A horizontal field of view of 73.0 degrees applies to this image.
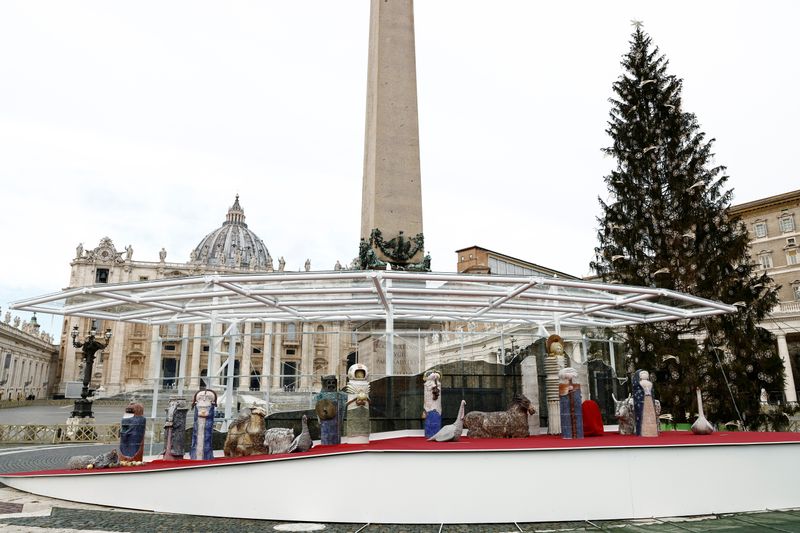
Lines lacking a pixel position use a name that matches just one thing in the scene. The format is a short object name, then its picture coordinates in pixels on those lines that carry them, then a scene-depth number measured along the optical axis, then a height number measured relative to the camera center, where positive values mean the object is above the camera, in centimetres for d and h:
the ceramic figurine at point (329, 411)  924 -38
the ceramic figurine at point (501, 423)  1000 -64
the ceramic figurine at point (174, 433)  946 -75
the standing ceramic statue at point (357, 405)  873 -27
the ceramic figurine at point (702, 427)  988 -73
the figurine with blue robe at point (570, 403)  941 -27
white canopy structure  926 +178
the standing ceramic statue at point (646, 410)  966 -41
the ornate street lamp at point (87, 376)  2545 +62
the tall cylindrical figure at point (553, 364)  980 +41
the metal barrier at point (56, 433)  2205 -178
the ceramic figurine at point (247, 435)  869 -73
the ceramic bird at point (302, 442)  858 -84
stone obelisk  1361 +601
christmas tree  1814 +509
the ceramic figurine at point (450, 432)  886 -72
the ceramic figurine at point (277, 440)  853 -80
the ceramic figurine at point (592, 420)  1006 -60
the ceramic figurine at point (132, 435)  912 -76
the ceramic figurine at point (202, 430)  899 -67
